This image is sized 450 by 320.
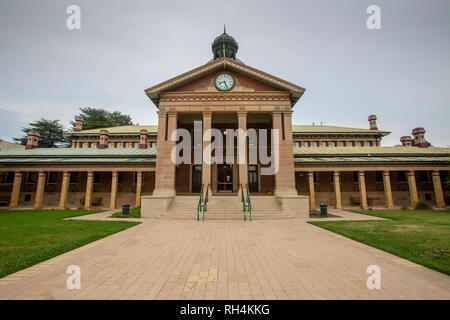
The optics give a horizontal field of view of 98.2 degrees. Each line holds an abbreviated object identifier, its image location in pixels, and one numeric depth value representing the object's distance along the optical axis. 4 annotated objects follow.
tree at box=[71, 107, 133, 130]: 47.22
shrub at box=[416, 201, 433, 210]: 18.39
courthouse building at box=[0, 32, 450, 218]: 16.11
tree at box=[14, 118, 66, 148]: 40.88
